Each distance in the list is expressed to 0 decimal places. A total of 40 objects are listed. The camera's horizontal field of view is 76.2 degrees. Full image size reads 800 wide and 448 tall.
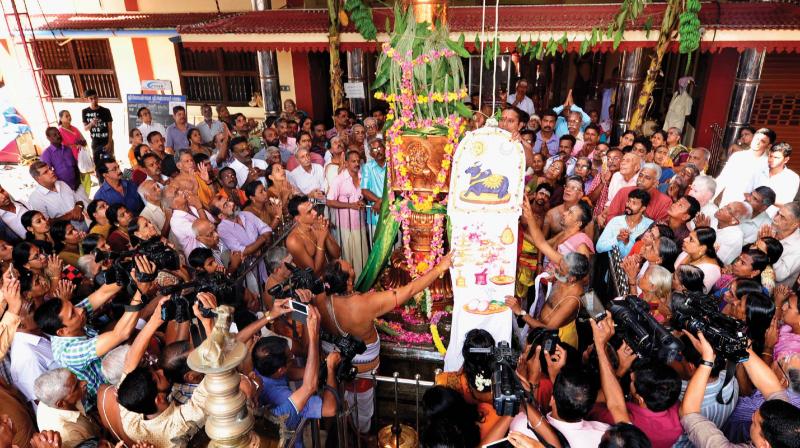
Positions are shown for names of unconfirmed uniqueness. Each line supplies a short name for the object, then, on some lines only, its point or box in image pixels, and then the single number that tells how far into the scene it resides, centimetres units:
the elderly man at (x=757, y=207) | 487
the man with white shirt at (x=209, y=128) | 858
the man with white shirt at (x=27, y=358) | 331
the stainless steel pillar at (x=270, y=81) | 1037
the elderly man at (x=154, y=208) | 528
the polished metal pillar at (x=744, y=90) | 845
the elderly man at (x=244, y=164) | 654
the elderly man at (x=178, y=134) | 816
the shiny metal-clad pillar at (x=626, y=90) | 920
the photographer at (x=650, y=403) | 271
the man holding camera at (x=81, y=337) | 315
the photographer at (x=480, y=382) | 279
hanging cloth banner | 432
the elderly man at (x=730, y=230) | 465
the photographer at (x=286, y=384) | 296
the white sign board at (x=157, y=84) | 1170
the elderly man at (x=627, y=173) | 552
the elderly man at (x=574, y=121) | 770
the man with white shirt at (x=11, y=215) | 516
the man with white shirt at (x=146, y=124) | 872
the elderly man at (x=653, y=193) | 508
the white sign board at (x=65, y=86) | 1320
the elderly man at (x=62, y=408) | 266
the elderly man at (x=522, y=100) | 980
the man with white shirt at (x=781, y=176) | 575
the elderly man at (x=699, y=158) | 599
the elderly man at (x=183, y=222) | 485
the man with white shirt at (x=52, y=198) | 557
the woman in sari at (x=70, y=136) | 807
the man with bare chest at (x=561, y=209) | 507
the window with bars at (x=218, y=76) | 1200
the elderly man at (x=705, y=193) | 516
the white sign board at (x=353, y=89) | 902
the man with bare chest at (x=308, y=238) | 490
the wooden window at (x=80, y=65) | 1276
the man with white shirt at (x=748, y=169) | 602
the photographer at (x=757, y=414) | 220
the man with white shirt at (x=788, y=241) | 441
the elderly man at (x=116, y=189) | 557
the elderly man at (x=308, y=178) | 665
